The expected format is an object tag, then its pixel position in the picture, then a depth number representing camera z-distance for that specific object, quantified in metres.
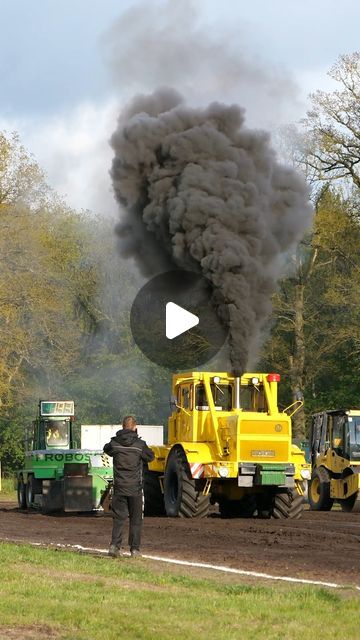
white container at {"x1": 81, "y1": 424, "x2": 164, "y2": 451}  44.97
